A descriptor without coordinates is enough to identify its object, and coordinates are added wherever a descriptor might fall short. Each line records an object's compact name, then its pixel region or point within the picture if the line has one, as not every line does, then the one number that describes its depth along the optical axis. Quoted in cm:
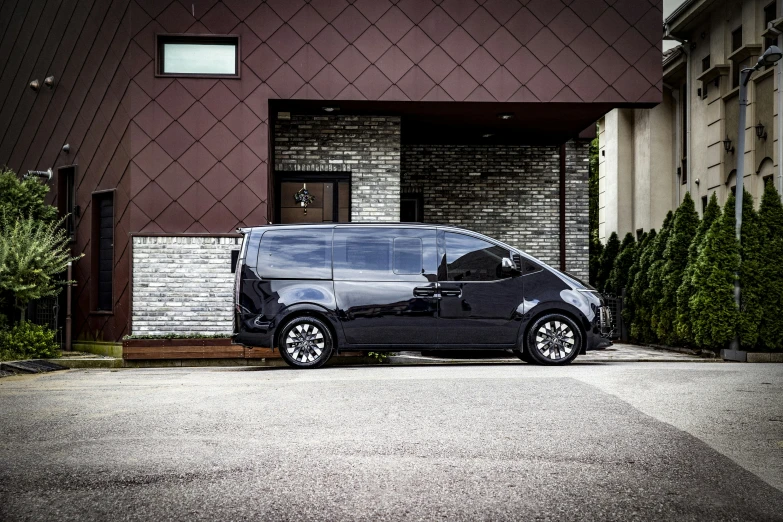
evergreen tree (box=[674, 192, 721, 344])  1616
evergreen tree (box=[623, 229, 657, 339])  1931
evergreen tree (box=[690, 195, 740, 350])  1512
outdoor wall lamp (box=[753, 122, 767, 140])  2106
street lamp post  1503
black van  1293
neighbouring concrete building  2150
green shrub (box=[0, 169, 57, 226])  1669
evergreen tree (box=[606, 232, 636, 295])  2141
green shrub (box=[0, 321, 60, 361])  1465
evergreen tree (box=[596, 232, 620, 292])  2348
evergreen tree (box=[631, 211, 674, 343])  1825
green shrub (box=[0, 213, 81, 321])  1481
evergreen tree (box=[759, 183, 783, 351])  1498
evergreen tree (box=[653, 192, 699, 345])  1727
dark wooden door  1728
